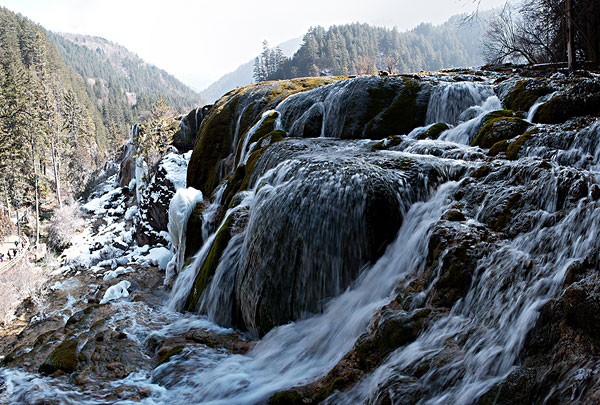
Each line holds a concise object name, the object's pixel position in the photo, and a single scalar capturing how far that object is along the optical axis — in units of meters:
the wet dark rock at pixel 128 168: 41.50
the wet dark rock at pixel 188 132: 36.41
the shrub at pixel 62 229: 28.11
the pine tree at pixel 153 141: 34.09
